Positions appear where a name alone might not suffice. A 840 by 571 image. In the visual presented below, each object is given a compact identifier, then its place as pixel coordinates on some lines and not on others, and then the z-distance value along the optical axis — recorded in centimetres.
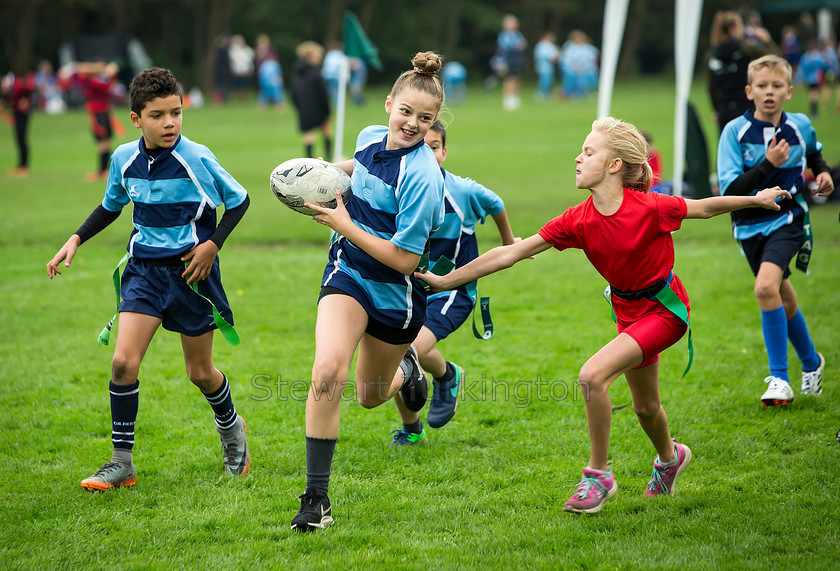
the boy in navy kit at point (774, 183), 1071
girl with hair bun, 752
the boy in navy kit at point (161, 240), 846
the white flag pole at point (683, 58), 2142
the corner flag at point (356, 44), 2203
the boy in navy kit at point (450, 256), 979
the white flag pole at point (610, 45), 2325
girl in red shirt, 762
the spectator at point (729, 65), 2145
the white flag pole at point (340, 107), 2231
